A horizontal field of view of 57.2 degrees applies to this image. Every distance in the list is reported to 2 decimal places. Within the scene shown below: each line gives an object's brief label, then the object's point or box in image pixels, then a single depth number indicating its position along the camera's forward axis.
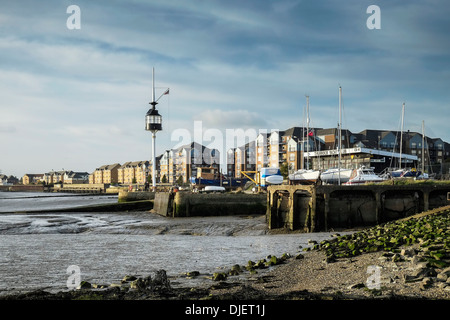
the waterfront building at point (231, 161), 148.12
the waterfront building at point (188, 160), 155.62
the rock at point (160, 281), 12.90
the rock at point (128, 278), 14.47
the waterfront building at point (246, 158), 139.75
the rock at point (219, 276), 14.35
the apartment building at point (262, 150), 125.94
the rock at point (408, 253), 14.02
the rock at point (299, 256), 17.89
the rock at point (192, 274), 15.18
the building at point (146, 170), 197.50
